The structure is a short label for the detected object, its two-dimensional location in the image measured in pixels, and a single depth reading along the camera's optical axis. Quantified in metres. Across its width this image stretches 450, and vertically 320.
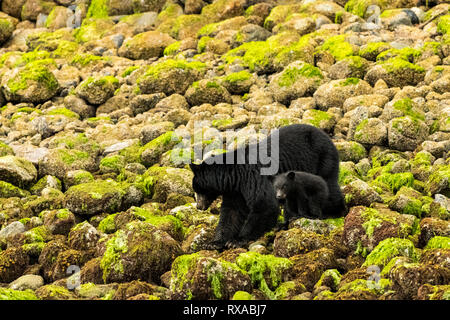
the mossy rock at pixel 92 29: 43.69
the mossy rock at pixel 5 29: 45.78
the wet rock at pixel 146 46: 37.72
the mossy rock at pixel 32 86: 32.41
